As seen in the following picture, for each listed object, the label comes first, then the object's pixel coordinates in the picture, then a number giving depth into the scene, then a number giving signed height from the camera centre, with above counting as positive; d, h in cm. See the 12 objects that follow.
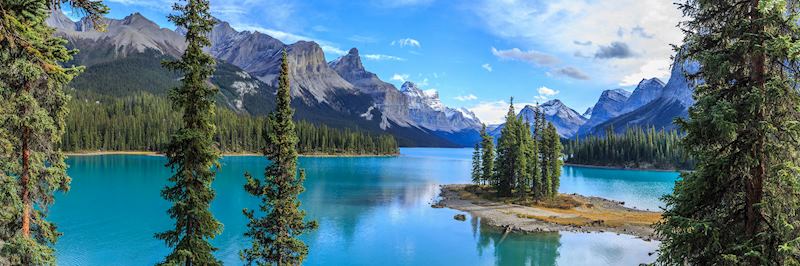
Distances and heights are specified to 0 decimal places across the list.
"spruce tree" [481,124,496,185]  9719 -244
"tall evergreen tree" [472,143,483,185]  10406 -563
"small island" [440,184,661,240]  6247 -1058
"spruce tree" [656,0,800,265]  1155 -12
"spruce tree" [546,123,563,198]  8512 -243
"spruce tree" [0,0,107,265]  1524 -20
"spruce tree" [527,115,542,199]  8131 -360
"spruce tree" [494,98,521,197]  8522 -186
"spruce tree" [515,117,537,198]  8156 -225
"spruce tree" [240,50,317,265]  2609 -237
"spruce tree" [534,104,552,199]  8338 -410
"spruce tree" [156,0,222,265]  1956 -9
